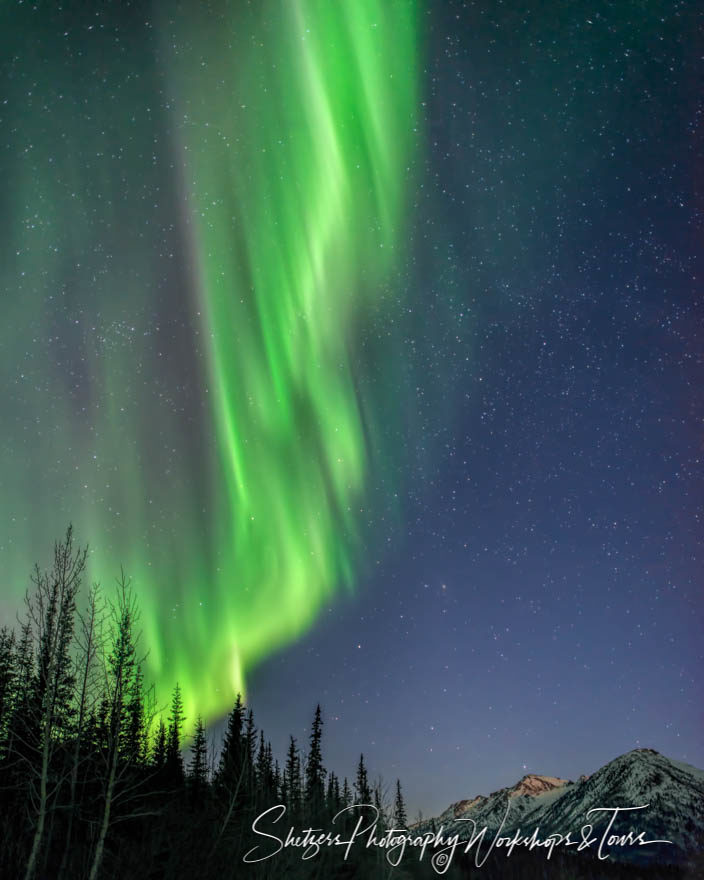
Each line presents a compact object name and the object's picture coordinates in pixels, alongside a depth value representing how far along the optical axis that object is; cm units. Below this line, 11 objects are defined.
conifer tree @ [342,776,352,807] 5550
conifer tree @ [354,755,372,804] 6755
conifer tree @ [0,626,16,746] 3678
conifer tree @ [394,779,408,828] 8976
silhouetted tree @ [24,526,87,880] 1468
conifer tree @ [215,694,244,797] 4339
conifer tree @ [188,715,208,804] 4669
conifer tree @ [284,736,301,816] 5679
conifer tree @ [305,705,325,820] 5262
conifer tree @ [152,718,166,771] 4538
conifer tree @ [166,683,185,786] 4651
